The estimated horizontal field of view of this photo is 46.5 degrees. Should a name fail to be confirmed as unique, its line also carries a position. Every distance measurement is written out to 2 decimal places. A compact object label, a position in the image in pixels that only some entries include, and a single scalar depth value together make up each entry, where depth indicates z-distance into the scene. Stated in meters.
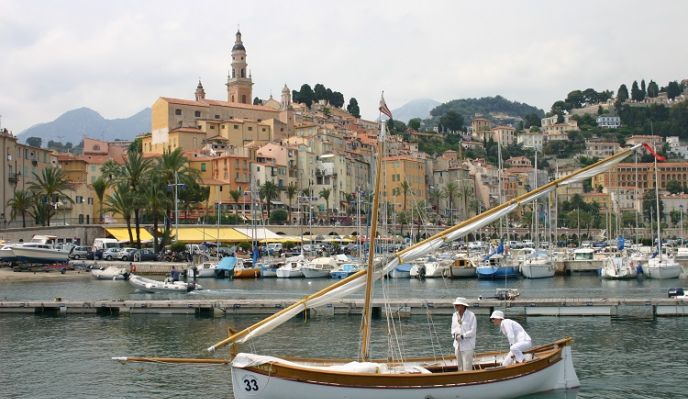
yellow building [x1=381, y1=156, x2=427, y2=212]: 153.50
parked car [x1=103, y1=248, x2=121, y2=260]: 86.75
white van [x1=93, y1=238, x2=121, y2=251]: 93.19
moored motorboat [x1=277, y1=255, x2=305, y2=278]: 78.62
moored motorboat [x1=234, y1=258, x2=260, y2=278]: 78.52
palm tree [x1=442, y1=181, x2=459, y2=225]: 157.88
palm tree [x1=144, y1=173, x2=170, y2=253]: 86.00
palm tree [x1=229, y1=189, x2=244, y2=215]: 128.41
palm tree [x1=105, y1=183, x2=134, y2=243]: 87.56
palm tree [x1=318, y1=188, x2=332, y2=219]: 142.88
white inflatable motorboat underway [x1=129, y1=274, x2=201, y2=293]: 58.00
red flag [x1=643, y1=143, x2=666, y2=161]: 25.42
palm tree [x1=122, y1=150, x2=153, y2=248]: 87.31
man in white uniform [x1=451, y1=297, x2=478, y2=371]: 20.95
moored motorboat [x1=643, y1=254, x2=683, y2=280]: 75.06
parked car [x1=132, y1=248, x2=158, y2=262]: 84.00
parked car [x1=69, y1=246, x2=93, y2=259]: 85.81
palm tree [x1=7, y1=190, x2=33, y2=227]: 94.38
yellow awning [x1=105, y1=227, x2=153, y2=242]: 98.06
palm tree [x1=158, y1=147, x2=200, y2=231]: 91.94
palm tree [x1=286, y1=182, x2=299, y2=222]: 131.84
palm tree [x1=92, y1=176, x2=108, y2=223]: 98.38
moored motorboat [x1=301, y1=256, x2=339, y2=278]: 78.88
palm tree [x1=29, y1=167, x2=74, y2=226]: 96.25
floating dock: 40.69
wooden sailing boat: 19.92
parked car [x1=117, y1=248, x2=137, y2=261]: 85.69
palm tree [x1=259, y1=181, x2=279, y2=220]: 128.38
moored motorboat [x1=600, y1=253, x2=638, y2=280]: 74.38
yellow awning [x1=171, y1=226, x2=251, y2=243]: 99.06
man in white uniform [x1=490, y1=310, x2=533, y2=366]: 21.11
